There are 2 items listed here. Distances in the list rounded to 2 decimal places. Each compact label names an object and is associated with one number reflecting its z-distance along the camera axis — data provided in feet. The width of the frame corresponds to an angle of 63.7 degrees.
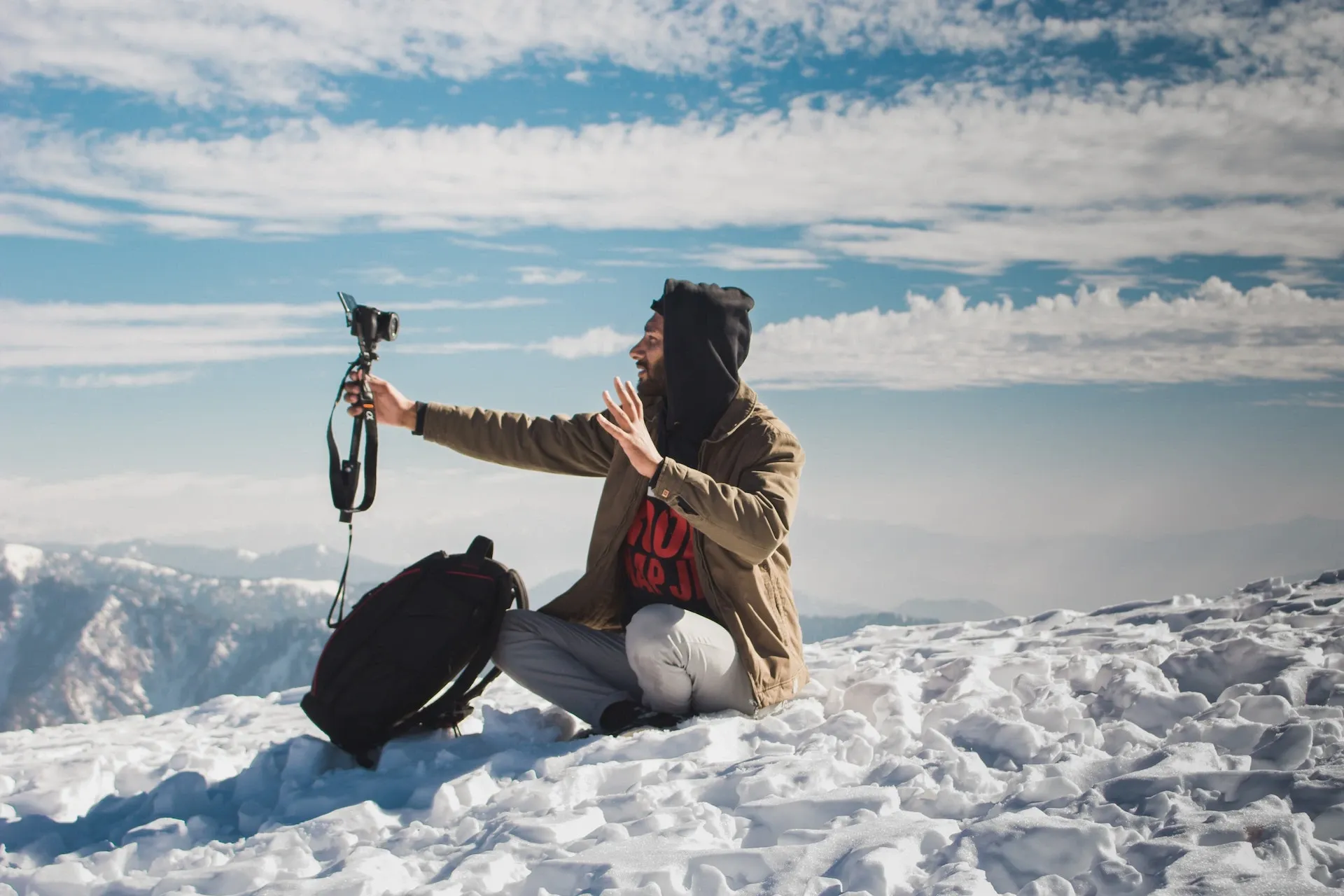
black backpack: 17.19
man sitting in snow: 16.58
